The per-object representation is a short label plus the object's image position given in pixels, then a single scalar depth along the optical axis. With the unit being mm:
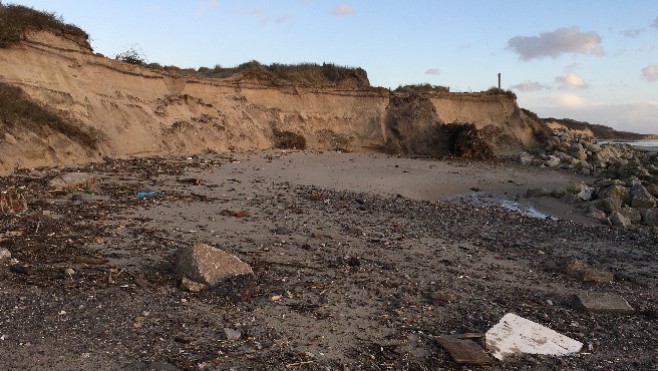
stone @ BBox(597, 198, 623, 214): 12116
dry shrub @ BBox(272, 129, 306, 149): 21203
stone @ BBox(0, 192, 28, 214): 7727
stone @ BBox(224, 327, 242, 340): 4330
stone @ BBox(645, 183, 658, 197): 13986
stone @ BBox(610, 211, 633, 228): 11172
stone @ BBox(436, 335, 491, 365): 4168
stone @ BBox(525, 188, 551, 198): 13922
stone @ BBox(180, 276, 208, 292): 5199
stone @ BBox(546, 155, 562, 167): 22297
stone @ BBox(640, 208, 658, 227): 11557
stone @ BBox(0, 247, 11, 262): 5637
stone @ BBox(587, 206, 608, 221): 11719
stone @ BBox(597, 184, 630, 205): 12953
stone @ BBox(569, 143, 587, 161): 24469
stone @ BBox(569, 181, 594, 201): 13242
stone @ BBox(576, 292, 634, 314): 5430
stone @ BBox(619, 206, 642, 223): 11836
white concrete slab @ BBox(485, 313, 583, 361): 4441
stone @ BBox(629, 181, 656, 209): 12655
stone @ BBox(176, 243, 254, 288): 5305
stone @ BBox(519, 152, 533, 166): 22406
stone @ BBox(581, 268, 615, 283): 6696
